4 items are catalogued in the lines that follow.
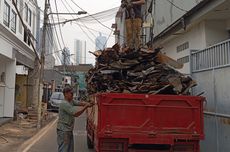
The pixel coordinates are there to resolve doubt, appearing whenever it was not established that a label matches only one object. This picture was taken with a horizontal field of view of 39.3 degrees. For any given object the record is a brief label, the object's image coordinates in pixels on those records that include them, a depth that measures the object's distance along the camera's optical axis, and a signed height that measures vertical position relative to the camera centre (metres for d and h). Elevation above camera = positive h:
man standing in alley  6.64 -0.63
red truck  6.23 -0.57
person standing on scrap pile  10.28 +2.27
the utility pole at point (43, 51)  15.95 +2.09
